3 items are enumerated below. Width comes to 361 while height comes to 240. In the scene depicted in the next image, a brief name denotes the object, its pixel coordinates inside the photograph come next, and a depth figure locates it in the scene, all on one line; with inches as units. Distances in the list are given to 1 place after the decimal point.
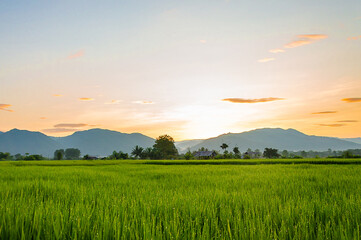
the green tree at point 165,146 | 3973.9
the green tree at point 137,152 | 3555.6
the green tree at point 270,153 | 3572.8
